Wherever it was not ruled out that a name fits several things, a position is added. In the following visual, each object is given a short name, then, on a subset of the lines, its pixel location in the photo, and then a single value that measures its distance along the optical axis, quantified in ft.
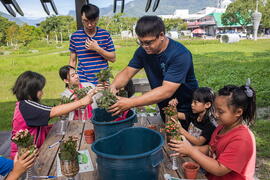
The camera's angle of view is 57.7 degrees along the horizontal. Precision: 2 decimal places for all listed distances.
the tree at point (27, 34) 117.91
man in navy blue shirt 6.60
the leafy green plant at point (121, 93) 8.41
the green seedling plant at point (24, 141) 4.71
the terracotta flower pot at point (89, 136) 6.72
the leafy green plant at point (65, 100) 7.39
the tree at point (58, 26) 164.14
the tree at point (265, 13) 146.61
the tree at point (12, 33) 112.68
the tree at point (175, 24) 211.45
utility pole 112.06
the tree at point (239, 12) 150.71
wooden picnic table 5.13
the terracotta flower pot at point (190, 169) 4.82
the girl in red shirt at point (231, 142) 4.97
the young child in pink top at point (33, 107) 6.89
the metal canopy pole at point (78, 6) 12.96
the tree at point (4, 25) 117.91
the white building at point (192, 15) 308.65
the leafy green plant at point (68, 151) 4.34
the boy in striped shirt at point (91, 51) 11.00
